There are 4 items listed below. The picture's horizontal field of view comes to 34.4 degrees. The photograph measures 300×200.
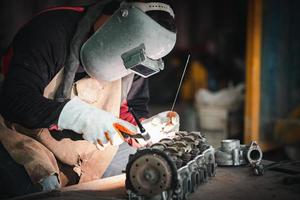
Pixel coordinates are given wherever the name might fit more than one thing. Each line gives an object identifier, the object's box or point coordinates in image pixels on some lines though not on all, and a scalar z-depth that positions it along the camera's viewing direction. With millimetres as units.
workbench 2426
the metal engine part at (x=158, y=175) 2299
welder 2613
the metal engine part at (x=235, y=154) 2963
